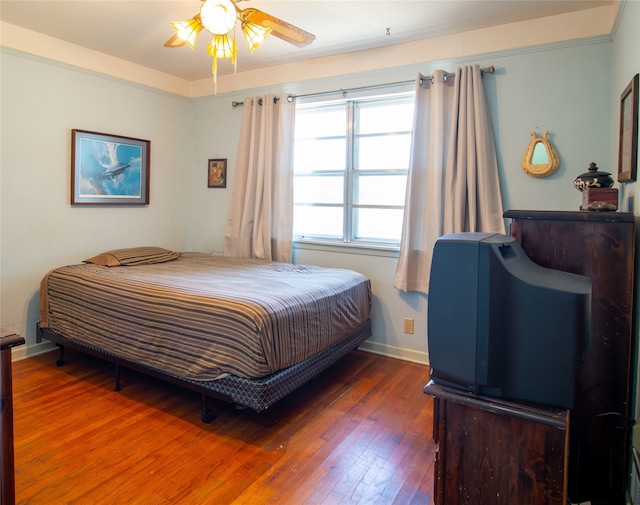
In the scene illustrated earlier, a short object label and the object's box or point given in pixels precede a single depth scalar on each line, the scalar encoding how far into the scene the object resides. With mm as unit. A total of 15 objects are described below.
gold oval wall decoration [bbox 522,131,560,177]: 2789
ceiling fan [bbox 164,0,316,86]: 2035
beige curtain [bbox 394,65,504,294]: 2953
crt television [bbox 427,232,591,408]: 1176
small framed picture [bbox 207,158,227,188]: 4328
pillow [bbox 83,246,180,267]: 3424
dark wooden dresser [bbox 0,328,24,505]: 1372
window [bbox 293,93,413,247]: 3486
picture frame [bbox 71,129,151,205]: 3561
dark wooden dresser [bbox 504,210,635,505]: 1562
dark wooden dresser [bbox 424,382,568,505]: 1179
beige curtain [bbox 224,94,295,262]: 3814
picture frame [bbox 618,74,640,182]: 1801
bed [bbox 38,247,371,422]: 2203
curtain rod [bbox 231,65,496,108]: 2963
